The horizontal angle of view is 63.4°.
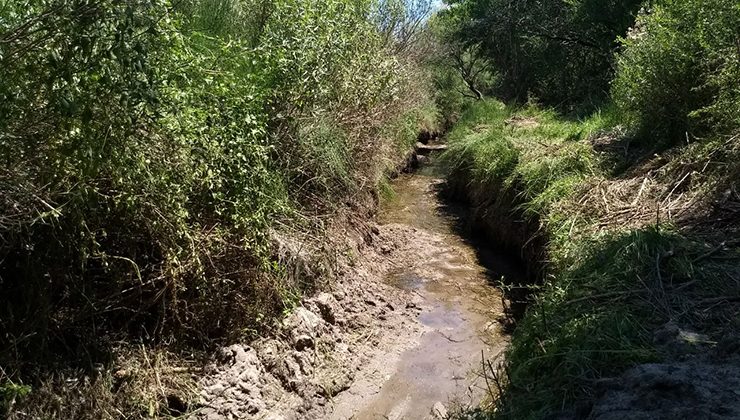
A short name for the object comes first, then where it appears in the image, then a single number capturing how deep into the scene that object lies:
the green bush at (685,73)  6.20
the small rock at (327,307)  5.68
